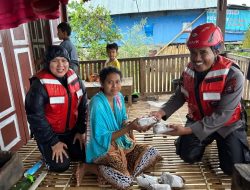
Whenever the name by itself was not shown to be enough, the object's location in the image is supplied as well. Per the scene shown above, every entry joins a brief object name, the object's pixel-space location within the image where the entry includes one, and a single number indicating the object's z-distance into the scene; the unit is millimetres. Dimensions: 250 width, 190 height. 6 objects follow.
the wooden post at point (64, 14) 5164
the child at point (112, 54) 4582
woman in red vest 2201
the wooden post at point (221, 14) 4246
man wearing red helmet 1992
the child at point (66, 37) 4203
